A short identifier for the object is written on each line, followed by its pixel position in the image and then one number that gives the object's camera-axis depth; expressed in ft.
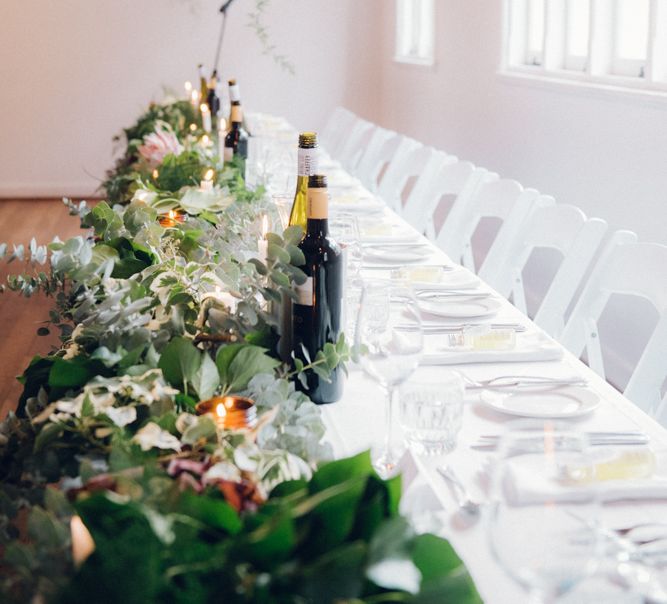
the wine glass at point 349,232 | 7.12
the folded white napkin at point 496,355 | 6.04
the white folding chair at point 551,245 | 8.91
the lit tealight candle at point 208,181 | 8.24
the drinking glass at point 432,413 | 4.43
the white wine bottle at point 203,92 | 18.45
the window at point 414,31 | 24.64
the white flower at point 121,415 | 3.48
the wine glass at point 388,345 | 4.33
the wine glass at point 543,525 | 2.64
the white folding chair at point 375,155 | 17.04
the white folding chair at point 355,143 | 19.11
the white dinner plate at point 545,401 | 5.14
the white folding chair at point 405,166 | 14.30
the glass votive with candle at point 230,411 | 3.72
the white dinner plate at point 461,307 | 7.03
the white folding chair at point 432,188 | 12.82
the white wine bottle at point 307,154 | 5.28
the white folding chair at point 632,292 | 6.98
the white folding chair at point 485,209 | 10.50
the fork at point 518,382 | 5.59
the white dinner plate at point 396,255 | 8.84
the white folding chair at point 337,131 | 20.85
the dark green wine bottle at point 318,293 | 4.94
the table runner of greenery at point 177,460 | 2.31
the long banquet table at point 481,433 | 3.54
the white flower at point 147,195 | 7.65
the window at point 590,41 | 12.05
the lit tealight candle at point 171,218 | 7.19
